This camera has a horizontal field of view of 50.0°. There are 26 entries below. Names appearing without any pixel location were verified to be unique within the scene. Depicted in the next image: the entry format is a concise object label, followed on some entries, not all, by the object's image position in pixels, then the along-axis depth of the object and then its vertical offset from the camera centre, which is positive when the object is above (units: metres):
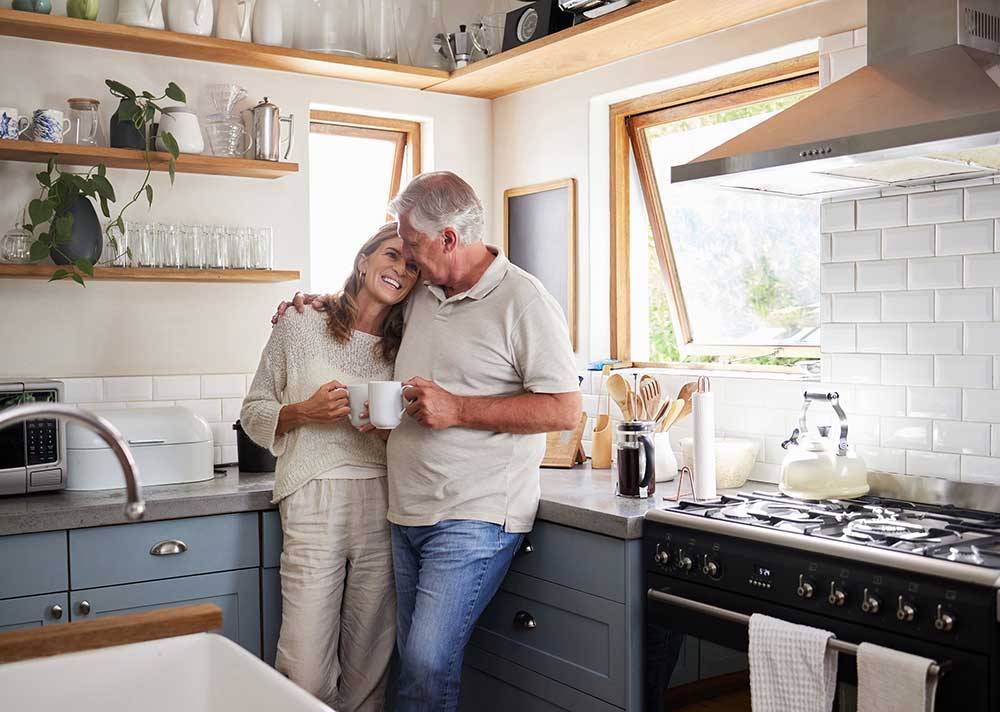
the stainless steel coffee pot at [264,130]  3.54 +0.69
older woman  2.82 -0.39
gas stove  1.95 -0.49
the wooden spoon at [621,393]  3.23 -0.17
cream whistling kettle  2.72 -0.34
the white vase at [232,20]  3.59 +1.07
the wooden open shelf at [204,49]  3.24 +0.94
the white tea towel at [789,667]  2.13 -0.68
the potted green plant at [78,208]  3.17 +0.39
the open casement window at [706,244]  3.32 +0.31
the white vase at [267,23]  3.62 +1.06
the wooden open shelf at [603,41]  2.99 +0.93
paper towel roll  2.81 -0.29
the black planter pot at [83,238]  3.23 +0.31
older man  2.64 -0.21
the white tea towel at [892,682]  1.95 -0.65
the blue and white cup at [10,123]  3.18 +0.64
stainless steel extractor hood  2.09 +0.45
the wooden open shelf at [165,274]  3.18 +0.20
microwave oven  2.94 -0.31
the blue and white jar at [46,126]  3.21 +0.64
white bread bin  3.04 -0.32
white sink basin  1.54 -0.51
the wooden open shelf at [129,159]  3.20 +0.56
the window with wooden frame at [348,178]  4.03 +0.61
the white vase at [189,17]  3.48 +1.05
